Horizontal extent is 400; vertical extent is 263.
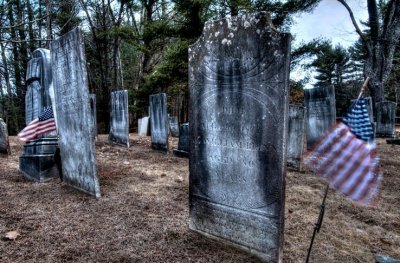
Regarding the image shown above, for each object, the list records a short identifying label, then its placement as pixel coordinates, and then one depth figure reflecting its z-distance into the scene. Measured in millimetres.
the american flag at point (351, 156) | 2273
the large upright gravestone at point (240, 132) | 2701
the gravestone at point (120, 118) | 9964
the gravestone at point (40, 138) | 5266
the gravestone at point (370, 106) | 12750
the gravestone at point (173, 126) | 15094
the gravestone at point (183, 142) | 8391
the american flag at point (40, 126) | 5211
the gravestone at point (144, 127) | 15445
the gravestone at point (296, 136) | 6785
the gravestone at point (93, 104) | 11193
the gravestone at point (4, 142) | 7891
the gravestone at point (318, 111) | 8852
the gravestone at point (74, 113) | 4344
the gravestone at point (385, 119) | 13805
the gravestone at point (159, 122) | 9086
